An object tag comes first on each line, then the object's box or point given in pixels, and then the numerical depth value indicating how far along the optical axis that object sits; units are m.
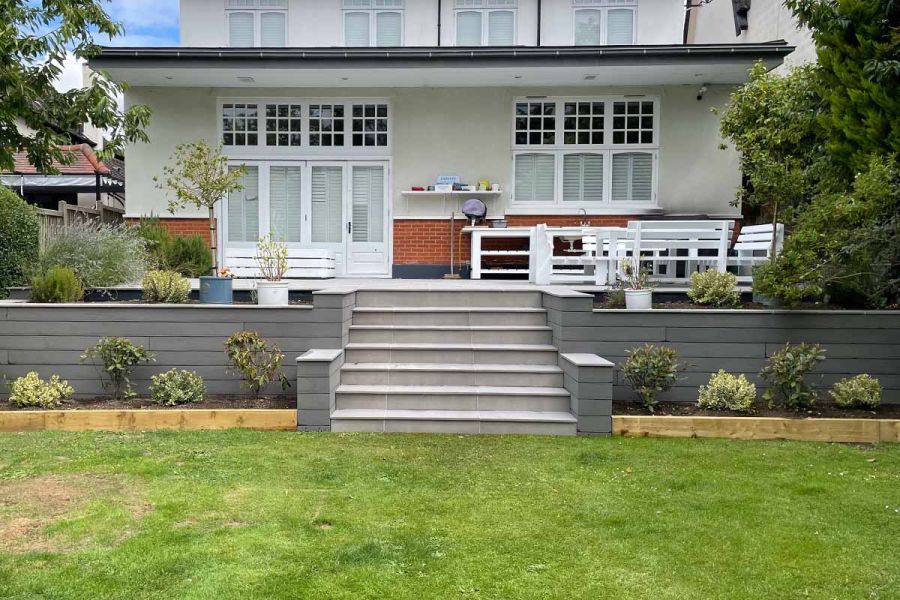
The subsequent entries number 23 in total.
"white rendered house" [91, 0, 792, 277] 12.22
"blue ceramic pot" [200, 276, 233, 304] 7.41
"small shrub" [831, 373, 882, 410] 6.38
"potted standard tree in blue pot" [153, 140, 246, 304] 8.70
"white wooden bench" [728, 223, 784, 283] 8.55
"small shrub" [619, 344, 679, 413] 6.31
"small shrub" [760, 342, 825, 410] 6.30
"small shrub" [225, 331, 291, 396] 6.46
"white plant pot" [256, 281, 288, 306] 7.22
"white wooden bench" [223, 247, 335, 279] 11.70
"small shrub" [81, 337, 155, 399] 6.49
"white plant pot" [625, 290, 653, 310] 7.05
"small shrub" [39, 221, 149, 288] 8.36
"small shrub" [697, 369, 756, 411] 6.37
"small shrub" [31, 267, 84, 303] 7.31
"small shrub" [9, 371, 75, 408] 6.38
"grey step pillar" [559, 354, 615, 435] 6.07
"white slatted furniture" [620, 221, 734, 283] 8.44
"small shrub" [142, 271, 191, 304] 7.46
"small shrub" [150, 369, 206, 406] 6.42
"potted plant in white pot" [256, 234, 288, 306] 7.24
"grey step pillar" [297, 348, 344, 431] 6.09
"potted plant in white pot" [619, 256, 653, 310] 7.05
